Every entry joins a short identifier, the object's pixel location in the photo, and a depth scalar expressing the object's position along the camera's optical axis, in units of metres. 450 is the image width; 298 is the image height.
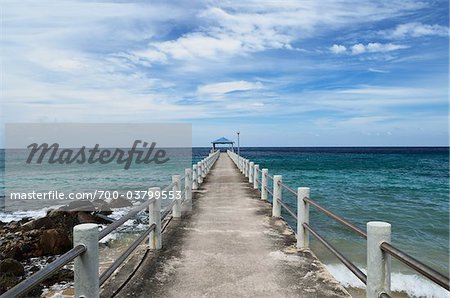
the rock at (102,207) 17.75
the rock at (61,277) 7.32
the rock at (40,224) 13.80
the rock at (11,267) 8.22
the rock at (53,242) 10.53
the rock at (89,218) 14.78
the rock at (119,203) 19.70
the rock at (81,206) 17.41
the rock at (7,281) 7.32
